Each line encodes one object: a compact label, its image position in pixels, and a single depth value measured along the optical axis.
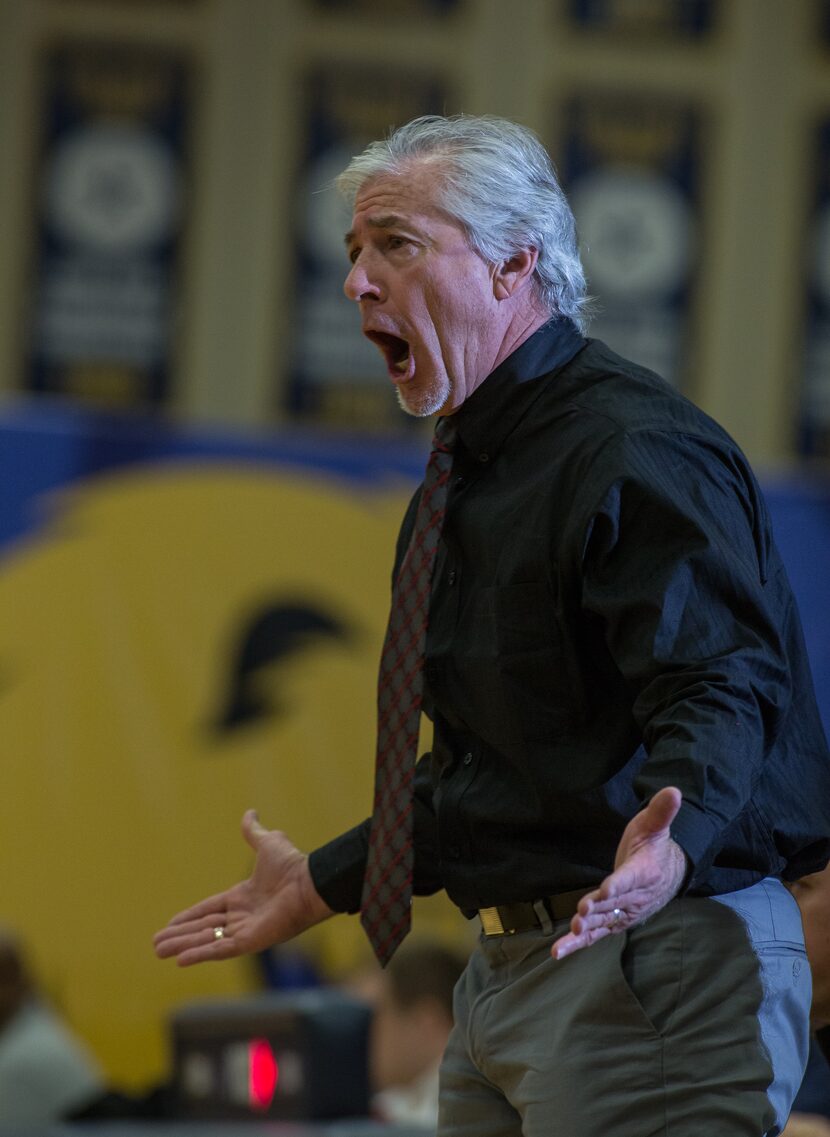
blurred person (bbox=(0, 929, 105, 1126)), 9.89
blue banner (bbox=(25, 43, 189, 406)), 18.64
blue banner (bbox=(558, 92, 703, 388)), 19.09
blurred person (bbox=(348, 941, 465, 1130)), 9.73
